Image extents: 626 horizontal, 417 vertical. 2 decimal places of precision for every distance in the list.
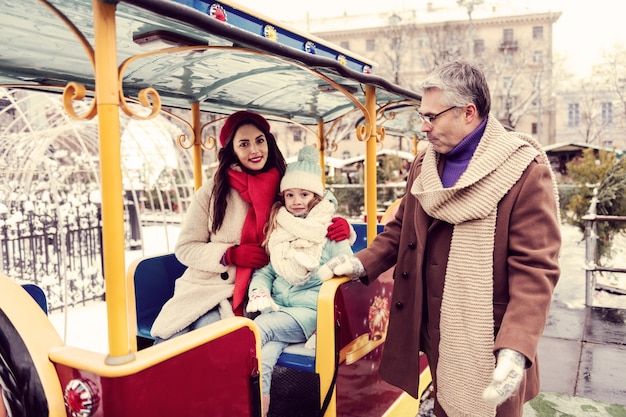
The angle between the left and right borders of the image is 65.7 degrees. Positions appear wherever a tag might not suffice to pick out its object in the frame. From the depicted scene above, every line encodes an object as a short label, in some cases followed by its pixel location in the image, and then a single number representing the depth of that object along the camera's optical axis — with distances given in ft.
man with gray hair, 6.10
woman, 9.91
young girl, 9.37
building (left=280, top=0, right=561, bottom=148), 89.86
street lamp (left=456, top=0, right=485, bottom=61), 61.75
